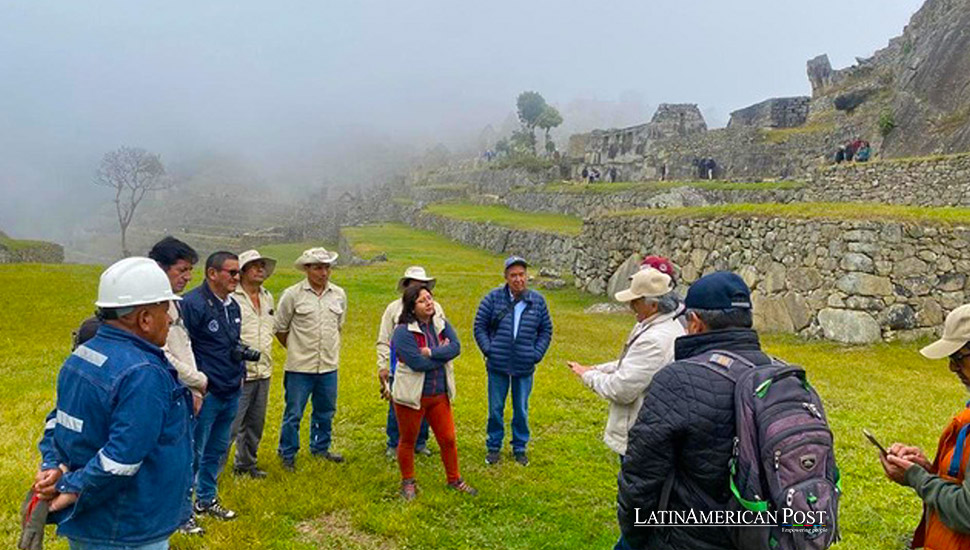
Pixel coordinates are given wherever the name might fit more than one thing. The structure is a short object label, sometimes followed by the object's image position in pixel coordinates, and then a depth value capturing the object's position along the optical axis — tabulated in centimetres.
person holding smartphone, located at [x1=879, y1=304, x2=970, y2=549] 230
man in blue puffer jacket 588
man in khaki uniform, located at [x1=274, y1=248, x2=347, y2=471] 553
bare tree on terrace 4778
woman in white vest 482
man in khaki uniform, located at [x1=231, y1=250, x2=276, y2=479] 512
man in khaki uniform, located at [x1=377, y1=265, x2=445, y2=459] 520
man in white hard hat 244
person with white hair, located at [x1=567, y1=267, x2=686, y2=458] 359
